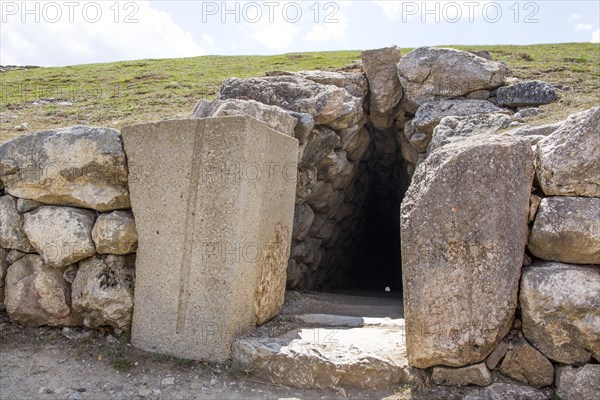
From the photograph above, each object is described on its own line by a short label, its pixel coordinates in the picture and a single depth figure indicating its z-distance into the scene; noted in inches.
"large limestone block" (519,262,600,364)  128.0
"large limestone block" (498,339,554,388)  134.0
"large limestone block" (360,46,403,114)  280.7
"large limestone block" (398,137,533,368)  133.3
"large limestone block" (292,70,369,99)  275.9
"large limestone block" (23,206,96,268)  164.6
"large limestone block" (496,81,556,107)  241.6
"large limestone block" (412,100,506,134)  245.1
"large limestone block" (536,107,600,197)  130.3
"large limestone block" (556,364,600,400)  128.6
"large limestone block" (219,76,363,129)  236.4
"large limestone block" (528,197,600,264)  128.7
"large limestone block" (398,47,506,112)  256.8
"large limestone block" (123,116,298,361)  150.3
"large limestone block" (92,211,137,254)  162.1
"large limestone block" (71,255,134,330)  163.3
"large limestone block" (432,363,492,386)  135.5
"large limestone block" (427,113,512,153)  195.3
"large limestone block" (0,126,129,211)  164.7
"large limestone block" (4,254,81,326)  167.9
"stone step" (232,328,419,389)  139.5
